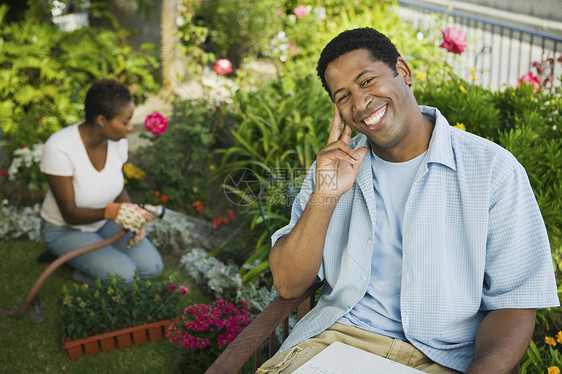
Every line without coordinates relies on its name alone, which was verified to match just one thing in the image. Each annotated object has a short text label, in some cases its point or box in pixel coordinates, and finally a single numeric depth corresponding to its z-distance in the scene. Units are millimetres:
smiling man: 1649
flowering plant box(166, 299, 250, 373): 2674
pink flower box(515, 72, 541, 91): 3308
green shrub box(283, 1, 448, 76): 6211
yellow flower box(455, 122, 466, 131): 2682
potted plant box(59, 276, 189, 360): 2924
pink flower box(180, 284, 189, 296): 3162
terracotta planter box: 2939
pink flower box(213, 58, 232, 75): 4785
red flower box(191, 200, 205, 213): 4344
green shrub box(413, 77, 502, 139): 2765
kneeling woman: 3326
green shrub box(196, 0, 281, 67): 7156
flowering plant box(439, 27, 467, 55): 3600
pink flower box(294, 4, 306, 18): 6143
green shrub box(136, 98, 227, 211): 4438
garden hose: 3047
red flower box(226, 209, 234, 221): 4008
